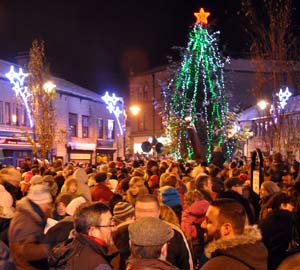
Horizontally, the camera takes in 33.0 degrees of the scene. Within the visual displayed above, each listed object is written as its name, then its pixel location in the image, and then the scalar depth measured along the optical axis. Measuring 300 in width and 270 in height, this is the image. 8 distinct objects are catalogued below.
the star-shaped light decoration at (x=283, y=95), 24.42
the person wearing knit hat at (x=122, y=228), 5.42
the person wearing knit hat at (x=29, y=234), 5.00
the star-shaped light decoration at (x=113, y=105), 46.41
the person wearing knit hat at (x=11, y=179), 9.25
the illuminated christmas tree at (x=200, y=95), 24.36
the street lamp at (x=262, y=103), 26.23
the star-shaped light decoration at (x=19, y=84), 34.09
